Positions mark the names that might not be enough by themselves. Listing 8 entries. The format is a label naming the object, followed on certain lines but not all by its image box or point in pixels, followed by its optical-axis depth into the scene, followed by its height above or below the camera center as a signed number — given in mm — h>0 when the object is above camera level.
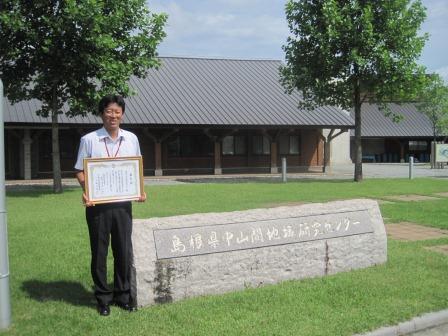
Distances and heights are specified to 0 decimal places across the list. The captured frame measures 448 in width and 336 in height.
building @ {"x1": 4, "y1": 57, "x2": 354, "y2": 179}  24922 +906
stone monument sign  5023 -1155
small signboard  30630 -487
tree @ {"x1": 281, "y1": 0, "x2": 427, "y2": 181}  20266 +3843
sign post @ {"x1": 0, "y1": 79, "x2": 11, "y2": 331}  4316 -964
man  4762 -690
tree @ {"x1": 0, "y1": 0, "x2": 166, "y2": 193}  14906 +2914
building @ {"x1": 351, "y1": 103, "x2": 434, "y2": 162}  44312 +505
